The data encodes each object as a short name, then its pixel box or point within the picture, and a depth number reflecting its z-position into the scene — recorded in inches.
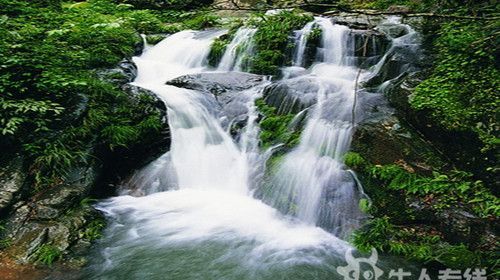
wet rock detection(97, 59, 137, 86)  286.5
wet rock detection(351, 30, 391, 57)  353.4
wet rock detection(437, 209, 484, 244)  170.6
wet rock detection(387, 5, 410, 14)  421.0
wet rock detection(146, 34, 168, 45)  452.4
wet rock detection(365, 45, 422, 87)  291.1
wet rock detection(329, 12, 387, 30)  397.5
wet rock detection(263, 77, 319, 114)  280.9
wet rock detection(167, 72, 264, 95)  320.2
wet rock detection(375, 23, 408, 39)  369.1
